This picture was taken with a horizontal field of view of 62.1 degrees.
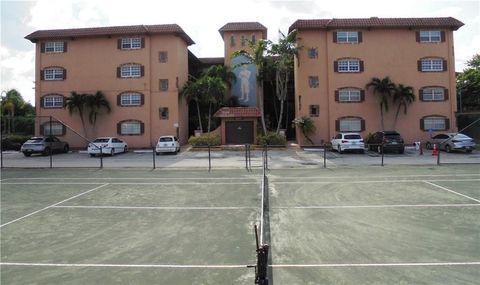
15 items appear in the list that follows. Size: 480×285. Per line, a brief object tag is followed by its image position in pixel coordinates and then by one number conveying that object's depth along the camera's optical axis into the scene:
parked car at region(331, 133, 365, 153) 32.12
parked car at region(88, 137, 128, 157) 32.81
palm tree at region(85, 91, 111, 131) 38.25
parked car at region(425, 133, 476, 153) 31.71
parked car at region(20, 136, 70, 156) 33.56
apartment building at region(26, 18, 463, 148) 37.91
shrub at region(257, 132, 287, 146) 36.78
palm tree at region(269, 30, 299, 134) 36.84
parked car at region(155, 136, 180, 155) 33.78
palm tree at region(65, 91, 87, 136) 38.09
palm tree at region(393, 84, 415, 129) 36.53
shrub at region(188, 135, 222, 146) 37.25
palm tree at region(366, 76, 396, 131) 36.44
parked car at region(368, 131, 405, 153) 31.67
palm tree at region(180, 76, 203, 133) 38.84
